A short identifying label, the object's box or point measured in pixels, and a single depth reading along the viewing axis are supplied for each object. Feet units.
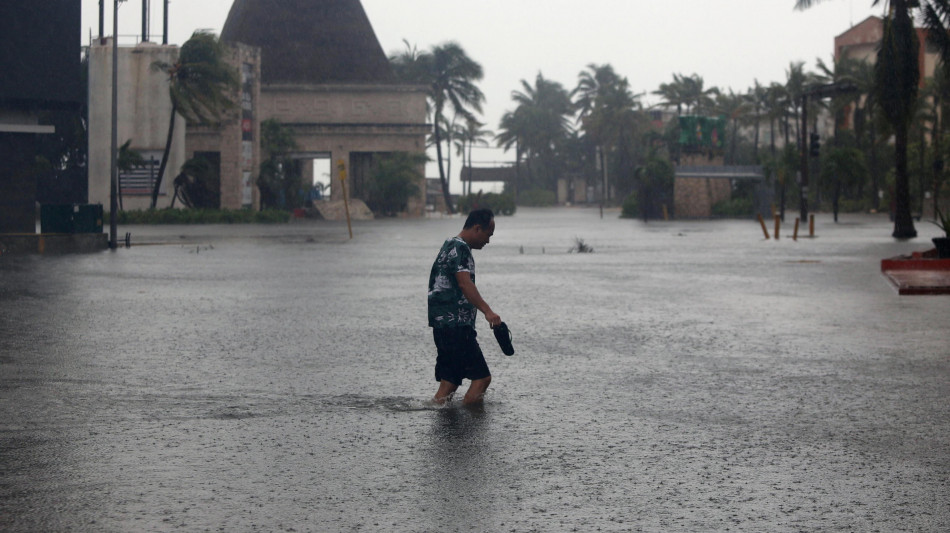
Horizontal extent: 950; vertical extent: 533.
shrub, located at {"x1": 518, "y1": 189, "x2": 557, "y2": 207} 448.65
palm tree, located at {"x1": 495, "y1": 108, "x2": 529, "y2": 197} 452.35
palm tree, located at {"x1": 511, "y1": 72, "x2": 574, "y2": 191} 451.94
